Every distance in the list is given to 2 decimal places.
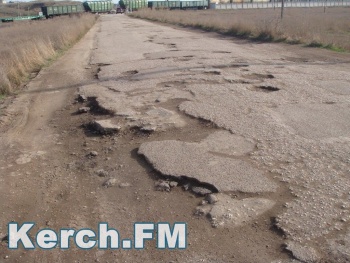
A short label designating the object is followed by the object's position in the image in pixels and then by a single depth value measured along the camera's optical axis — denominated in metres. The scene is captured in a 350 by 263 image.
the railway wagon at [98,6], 79.56
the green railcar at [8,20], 56.03
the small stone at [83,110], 6.75
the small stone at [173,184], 3.99
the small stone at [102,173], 4.32
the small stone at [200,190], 3.79
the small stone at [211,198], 3.61
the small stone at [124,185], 4.04
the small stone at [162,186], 3.93
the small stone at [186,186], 3.92
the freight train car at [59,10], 62.23
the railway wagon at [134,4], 87.31
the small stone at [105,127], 5.58
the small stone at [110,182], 4.09
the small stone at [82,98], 7.55
